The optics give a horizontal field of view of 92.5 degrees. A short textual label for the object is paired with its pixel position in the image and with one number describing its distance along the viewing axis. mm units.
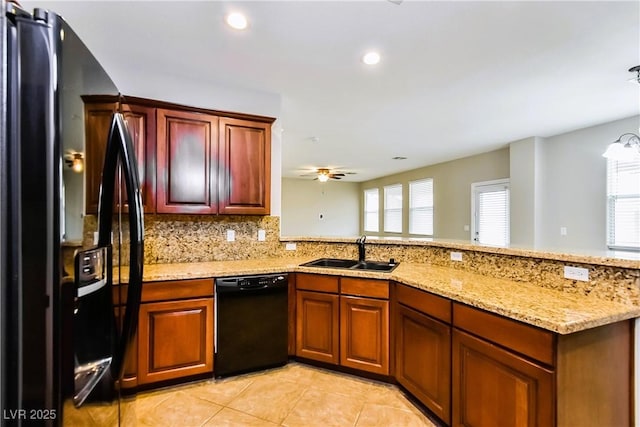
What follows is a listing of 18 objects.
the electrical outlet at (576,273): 1729
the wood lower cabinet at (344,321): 2428
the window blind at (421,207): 7598
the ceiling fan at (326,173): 7176
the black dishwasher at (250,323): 2445
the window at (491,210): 5668
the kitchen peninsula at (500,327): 1346
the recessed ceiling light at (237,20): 1989
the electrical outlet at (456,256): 2540
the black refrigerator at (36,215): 700
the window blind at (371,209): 10062
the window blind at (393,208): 8852
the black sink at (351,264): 2879
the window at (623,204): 3916
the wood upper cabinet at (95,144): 892
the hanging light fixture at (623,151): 3121
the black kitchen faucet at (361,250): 3080
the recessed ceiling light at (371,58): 2457
